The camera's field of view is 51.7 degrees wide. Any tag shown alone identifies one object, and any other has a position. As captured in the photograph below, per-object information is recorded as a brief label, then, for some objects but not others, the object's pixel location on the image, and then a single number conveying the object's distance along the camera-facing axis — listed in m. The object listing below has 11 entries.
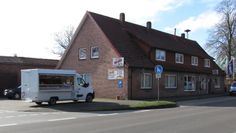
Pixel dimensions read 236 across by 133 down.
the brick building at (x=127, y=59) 21.57
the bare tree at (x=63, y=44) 48.94
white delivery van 16.67
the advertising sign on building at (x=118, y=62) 21.13
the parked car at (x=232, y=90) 28.34
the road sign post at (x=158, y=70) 17.31
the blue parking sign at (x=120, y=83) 20.83
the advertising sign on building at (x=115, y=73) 21.24
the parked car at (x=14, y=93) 23.76
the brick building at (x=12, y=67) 27.07
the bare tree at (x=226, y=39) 38.44
